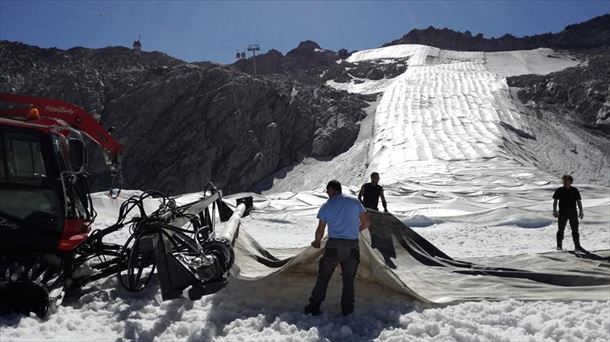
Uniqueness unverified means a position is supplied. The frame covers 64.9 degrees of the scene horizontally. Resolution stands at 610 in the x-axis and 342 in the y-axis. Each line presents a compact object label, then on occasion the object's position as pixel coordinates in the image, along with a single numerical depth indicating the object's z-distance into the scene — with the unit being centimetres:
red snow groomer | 485
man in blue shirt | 533
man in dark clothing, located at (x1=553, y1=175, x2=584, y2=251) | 1023
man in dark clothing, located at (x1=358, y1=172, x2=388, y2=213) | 1070
